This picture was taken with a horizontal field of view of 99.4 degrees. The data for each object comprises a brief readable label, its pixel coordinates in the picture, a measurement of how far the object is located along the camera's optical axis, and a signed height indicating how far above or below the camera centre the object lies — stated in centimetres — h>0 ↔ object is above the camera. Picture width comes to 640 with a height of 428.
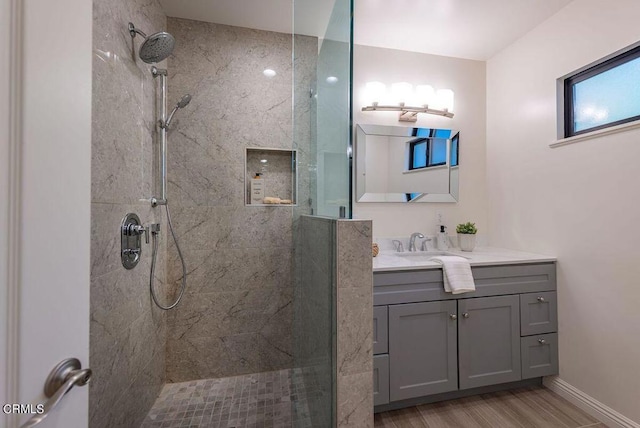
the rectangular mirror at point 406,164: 221 +44
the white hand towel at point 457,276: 162 -36
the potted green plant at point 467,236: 219 -16
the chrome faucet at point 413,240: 221 -20
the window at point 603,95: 153 +75
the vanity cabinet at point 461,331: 159 -72
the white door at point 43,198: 36 +3
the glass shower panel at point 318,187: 104 +15
